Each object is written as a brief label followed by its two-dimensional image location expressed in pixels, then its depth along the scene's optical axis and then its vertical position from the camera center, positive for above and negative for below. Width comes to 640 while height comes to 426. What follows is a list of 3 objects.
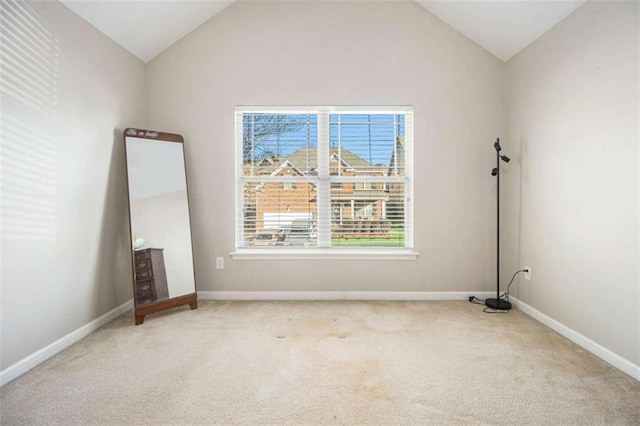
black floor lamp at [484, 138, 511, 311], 2.82 -0.66
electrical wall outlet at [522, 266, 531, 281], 2.73 -0.63
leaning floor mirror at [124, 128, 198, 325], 2.64 -0.16
